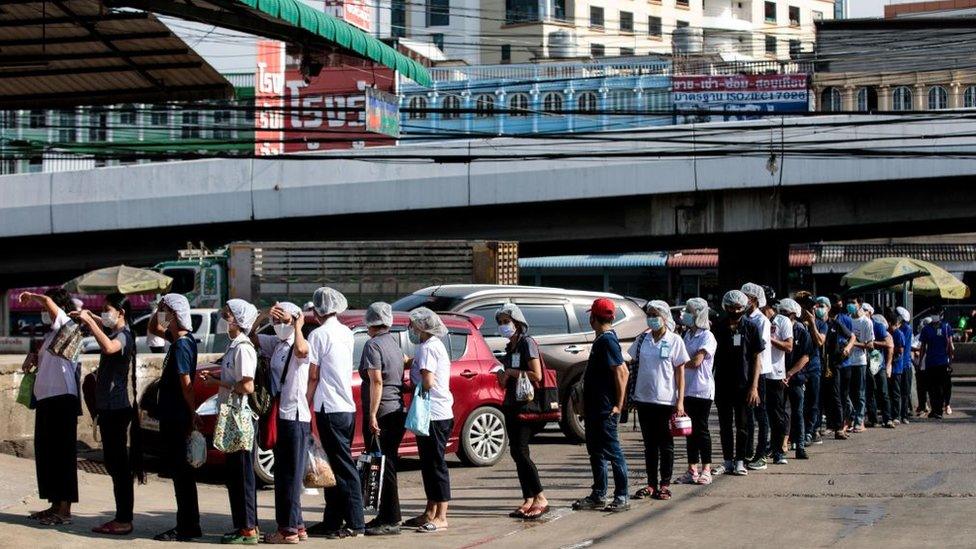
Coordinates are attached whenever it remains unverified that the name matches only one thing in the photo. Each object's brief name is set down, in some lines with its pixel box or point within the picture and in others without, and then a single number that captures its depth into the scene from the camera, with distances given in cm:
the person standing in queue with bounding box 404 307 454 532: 1103
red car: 1455
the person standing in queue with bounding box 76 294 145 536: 1056
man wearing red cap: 1175
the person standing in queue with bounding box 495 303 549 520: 1144
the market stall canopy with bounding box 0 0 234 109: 1253
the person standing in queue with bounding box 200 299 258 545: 1004
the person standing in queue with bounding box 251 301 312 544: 1029
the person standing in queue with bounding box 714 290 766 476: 1393
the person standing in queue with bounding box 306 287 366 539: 1048
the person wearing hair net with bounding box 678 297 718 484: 1331
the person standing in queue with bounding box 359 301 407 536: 1080
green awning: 1185
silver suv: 1797
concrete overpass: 3534
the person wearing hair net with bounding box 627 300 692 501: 1252
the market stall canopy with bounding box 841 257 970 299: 2564
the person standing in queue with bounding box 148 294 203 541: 1016
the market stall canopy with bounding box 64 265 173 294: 2875
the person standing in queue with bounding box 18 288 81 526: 1070
